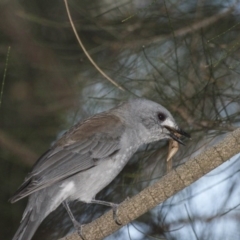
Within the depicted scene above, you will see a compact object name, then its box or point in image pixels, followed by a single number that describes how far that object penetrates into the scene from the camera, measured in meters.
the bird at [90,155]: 6.84
